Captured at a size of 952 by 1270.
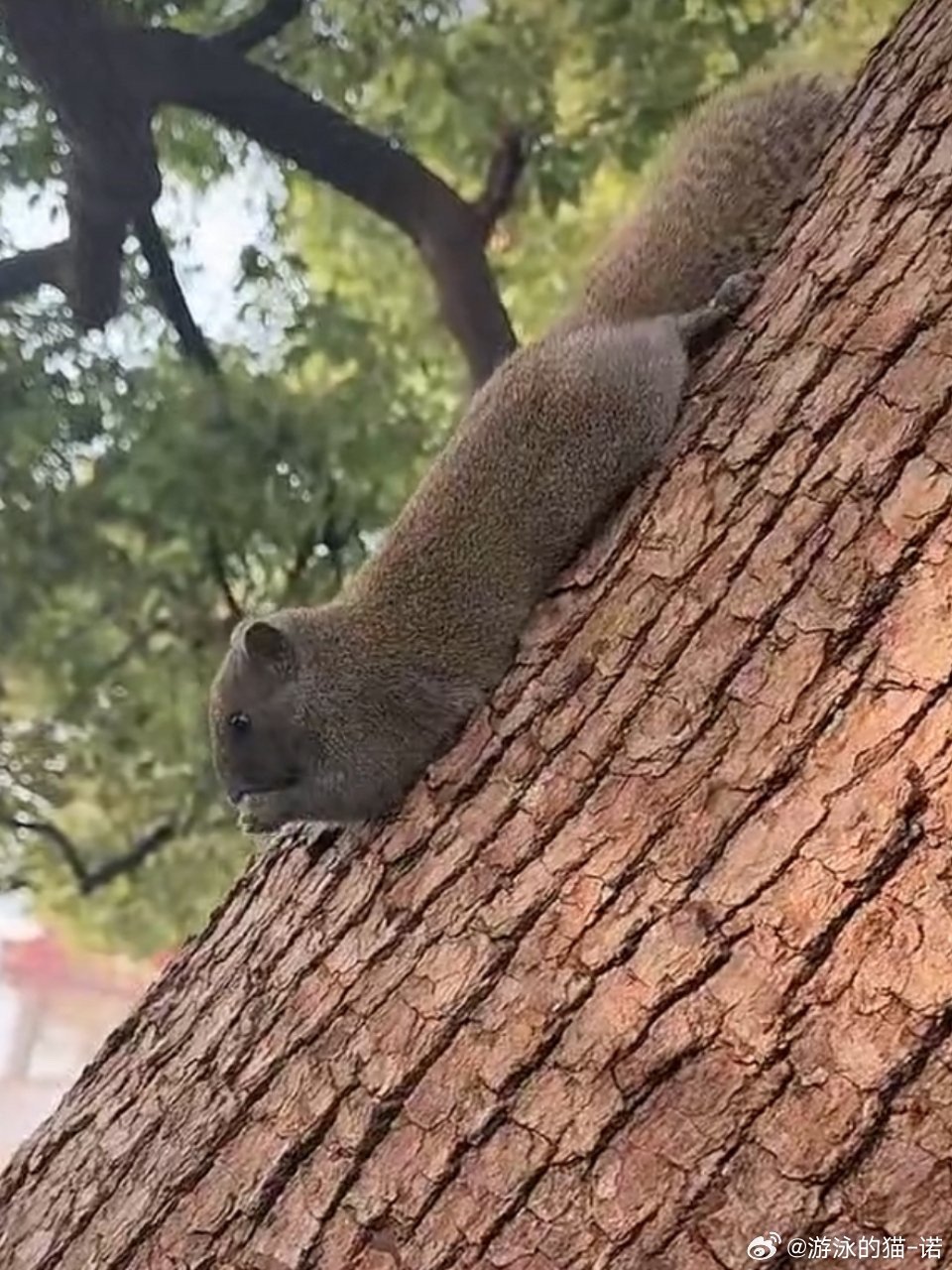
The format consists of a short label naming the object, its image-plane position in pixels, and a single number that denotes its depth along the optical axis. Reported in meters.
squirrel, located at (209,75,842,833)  1.01
